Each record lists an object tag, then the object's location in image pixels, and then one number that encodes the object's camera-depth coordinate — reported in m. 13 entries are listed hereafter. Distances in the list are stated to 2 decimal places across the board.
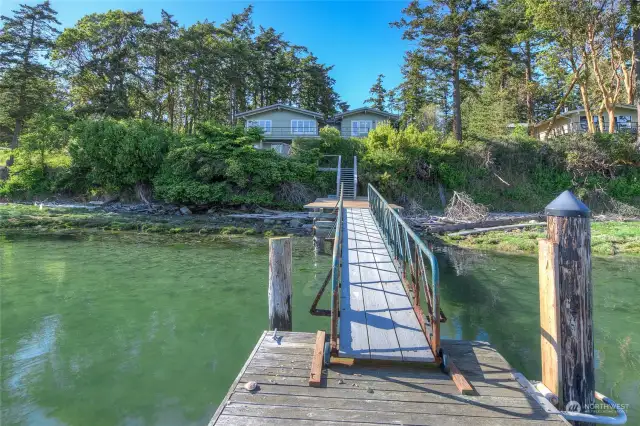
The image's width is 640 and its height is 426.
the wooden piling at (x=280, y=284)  4.58
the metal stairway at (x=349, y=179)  19.53
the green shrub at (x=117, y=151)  22.11
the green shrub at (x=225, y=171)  20.31
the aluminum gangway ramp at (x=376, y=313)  3.36
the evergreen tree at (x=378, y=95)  45.59
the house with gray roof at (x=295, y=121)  28.91
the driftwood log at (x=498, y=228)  14.98
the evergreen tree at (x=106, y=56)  29.39
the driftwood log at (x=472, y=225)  15.61
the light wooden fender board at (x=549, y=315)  2.99
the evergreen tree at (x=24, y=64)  29.09
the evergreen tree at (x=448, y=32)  22.06
